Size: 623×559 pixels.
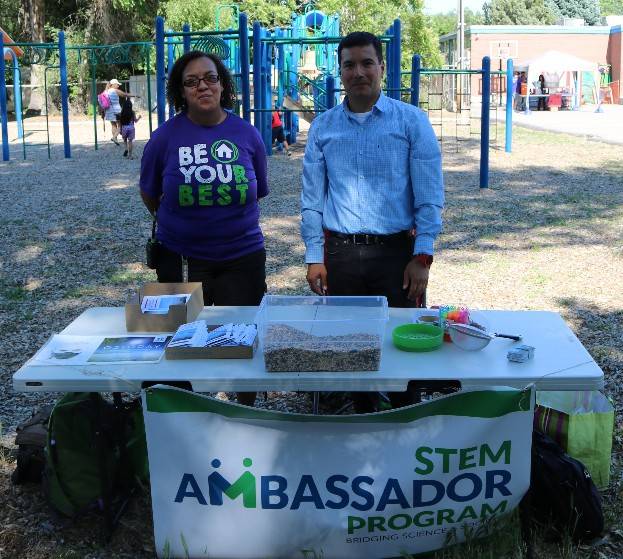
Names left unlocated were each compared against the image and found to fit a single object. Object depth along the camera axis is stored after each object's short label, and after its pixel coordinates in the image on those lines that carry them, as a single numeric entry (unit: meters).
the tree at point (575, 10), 79.44
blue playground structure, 12.32
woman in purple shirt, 3.67
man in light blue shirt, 3.41
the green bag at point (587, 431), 3.32
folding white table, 2.74
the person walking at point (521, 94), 34.75
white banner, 2.77
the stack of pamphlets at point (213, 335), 2.97
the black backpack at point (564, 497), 3.02
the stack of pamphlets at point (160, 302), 3.31
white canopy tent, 35.81
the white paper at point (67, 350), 2.96
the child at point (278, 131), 17.31
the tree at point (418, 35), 29.36
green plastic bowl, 2.96
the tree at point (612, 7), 108.82
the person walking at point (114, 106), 18.98
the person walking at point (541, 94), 34.69
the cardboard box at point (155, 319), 3.28
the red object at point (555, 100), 34.41
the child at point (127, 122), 16.66
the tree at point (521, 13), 74.69
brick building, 48.44
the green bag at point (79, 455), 3.20
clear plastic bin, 2.79
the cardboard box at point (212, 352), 2.93
